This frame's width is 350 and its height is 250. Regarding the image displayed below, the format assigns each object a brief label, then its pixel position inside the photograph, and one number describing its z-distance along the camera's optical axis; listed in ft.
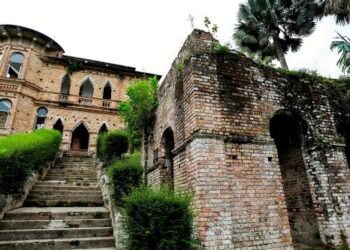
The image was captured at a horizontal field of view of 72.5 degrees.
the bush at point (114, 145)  39.29
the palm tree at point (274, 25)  45.75
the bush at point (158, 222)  12.63
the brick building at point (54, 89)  59.22
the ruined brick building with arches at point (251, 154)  15.56
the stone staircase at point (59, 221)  16.51
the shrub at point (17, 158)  19.27
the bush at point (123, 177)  21.14
